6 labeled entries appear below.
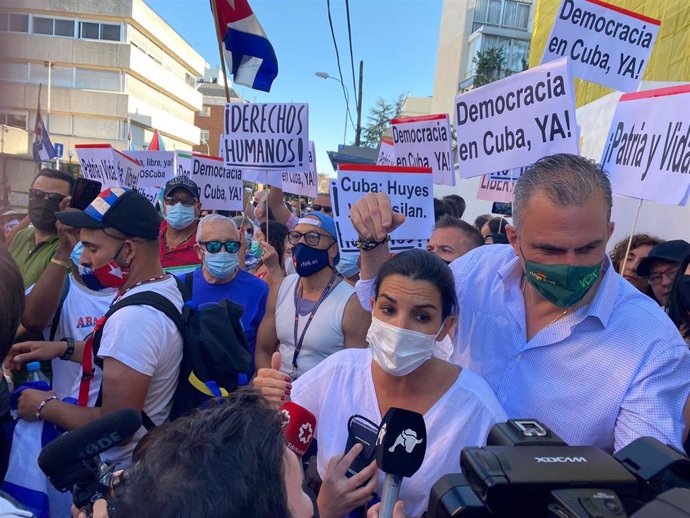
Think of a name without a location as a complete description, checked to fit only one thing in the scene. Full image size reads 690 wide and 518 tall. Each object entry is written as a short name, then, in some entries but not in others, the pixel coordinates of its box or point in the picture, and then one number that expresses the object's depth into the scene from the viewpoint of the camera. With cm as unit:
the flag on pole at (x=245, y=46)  583
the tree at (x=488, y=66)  2895
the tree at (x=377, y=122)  4341
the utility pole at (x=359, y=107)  2340
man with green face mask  169
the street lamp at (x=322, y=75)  2826
